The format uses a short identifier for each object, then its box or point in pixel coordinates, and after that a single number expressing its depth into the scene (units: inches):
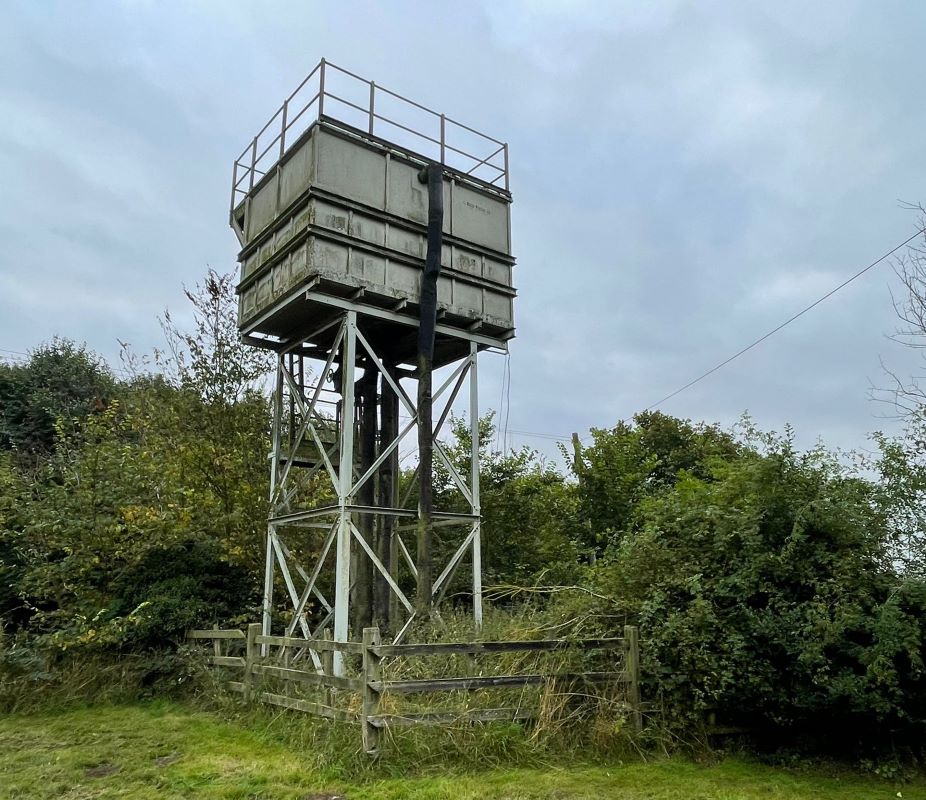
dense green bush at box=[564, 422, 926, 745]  312.2
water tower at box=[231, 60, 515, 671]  421.4
